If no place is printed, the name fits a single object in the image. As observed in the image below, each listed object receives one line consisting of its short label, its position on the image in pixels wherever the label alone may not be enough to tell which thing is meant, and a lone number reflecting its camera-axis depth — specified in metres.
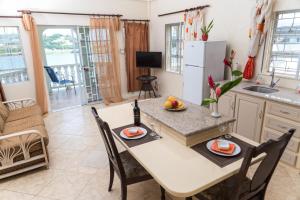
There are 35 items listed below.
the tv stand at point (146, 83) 5.17
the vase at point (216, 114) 1.83
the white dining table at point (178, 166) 1.16
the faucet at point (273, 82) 2.98
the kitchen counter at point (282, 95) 2.38
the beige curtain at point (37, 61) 4.02
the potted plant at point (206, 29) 3.53
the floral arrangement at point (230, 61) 3.56
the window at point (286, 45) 2.85
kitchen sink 2.93
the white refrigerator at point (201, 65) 3.48
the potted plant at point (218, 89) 1.67
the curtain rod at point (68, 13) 3.98
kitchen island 1.58
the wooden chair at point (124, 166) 1.58
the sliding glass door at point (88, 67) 4.83
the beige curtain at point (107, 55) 4.82
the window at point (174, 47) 4.82
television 5.16
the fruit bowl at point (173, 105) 2.03
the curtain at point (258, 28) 2.88
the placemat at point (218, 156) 1.35
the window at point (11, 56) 3.99
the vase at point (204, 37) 3.53
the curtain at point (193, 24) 3.96
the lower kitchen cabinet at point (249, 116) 2.72
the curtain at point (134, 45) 5.23
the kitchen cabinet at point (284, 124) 2.37
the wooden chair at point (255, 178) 1.11
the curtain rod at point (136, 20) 5.12
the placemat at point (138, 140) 1.62
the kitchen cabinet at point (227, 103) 3.07
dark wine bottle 1.93
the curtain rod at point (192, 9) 3.83
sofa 2.33
